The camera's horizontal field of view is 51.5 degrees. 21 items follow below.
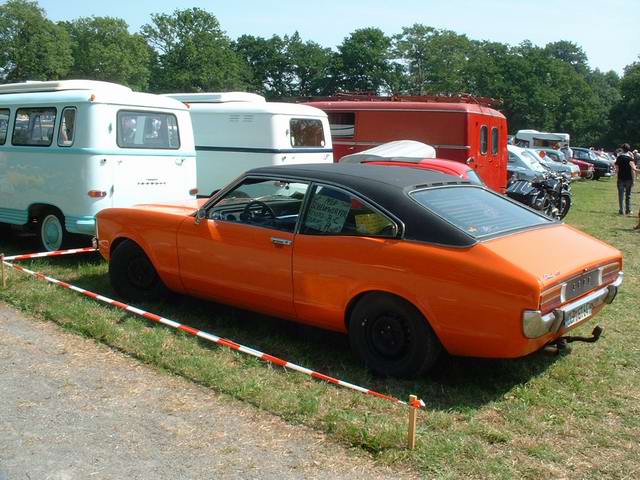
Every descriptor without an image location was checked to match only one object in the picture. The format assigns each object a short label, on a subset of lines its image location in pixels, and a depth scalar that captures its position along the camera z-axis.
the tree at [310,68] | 82.00
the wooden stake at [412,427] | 3.68
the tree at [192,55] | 72.12
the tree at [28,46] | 64.75
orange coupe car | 4.27
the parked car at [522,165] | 20.33
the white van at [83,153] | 8.31
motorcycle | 14.36
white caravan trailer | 11.49
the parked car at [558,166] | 27.14
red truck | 13.66
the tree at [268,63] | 83.31
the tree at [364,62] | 78.25
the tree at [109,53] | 71.88
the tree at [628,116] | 75.31
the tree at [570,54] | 124.19
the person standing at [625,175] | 16.52
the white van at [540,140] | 41.06
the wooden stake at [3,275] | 6.85
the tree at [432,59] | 78.00
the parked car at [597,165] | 35.97
